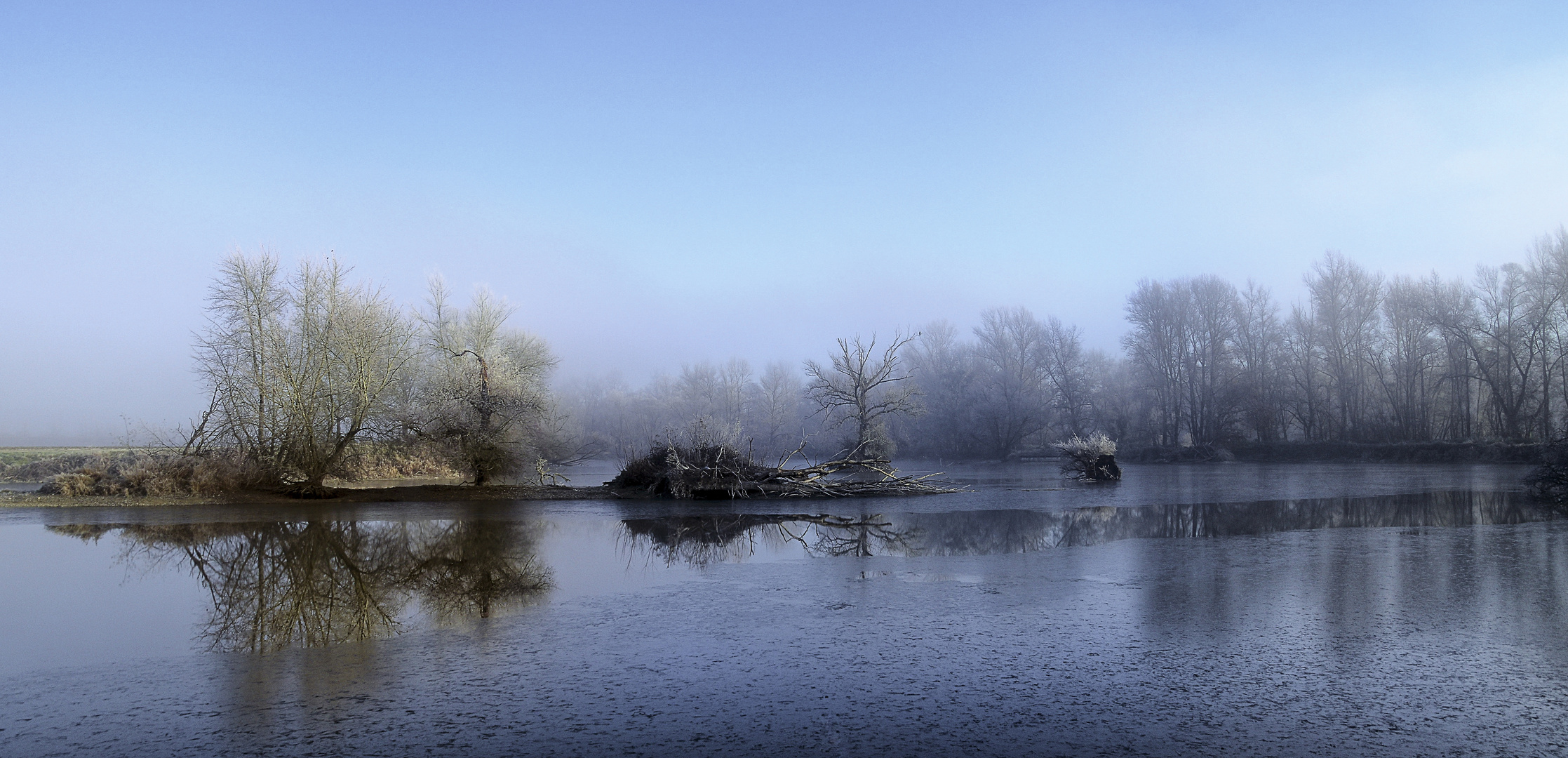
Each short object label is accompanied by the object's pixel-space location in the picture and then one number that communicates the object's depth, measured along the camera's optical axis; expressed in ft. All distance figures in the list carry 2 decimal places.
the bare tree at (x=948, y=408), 186.50
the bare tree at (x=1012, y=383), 182.39
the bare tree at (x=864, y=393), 119.85
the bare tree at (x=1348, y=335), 162.30
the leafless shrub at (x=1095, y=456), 88.84
